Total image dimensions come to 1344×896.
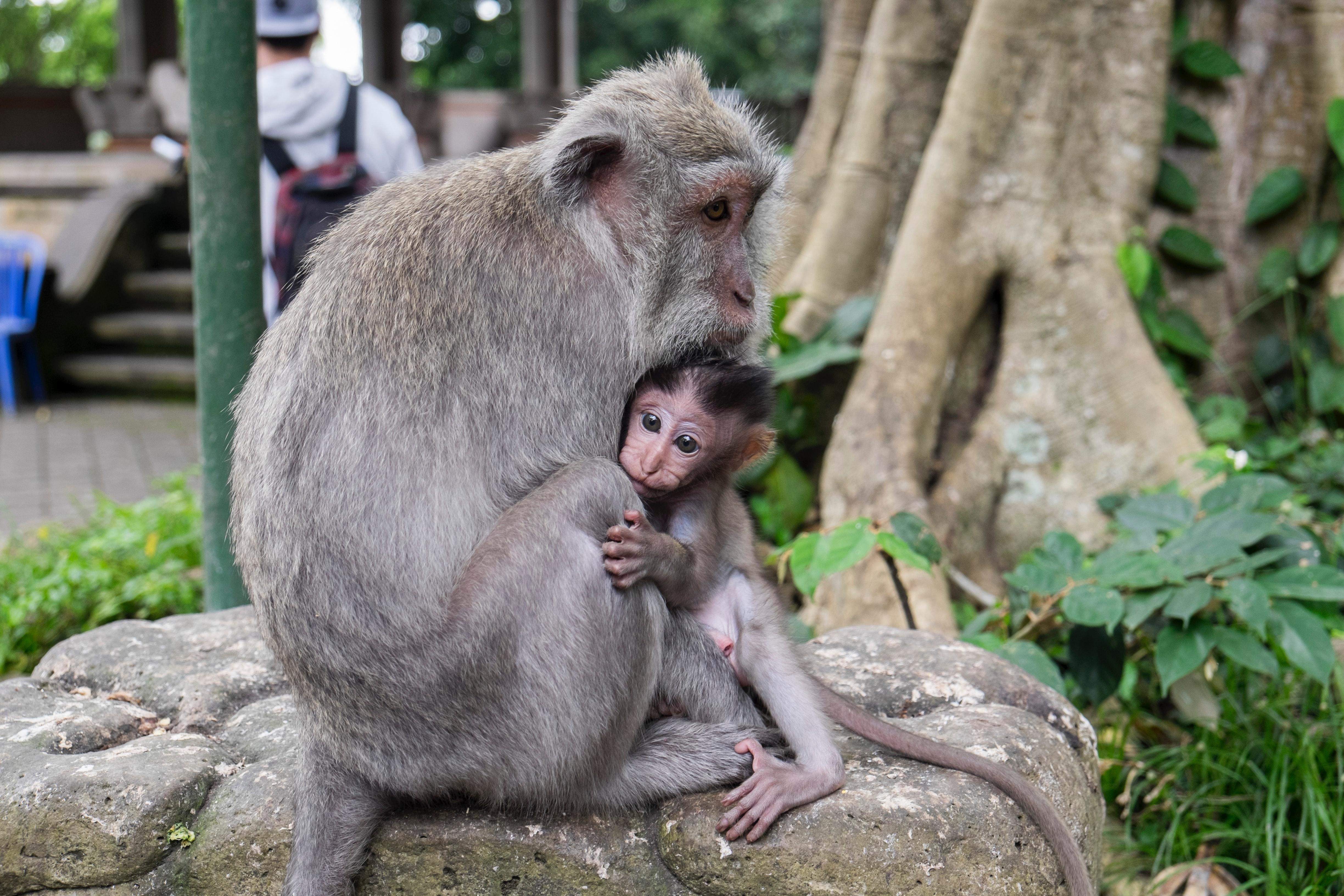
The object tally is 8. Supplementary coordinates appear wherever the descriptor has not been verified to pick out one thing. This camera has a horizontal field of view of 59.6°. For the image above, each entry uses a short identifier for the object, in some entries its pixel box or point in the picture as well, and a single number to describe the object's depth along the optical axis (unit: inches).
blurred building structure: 408.5
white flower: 153.3
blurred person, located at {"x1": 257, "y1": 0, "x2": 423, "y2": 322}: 177.5
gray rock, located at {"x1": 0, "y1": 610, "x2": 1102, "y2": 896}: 84.7
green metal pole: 133.6
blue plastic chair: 378.3
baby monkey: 87.1
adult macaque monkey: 84.6
